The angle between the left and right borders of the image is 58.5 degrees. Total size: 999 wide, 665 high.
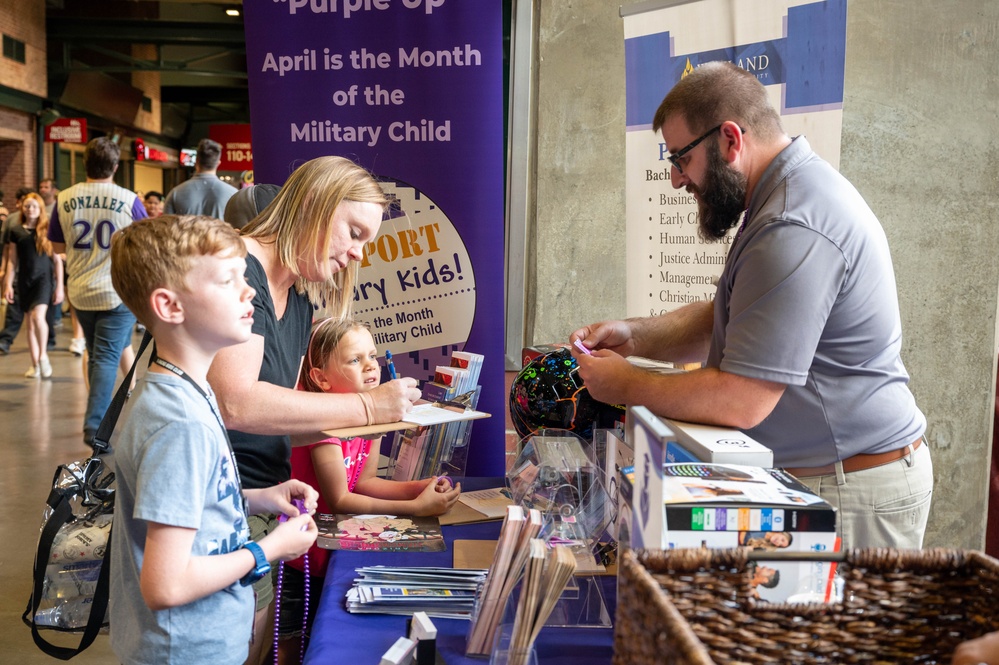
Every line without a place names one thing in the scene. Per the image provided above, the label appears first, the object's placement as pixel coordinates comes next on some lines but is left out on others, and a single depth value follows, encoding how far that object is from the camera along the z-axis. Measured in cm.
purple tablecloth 135
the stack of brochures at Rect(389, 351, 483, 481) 229
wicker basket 96
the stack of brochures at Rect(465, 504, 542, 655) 127
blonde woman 172
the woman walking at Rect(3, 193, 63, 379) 779
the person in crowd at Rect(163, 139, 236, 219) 586
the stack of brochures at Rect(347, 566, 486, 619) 150
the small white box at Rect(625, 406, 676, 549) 100
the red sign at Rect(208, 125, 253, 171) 2116
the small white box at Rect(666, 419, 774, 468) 119
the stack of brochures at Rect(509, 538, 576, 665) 118
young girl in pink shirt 200
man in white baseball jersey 532
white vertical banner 267
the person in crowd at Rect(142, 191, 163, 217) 1118
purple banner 303
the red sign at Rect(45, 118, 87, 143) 1483
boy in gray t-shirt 121
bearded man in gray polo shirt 152
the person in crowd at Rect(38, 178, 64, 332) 974
